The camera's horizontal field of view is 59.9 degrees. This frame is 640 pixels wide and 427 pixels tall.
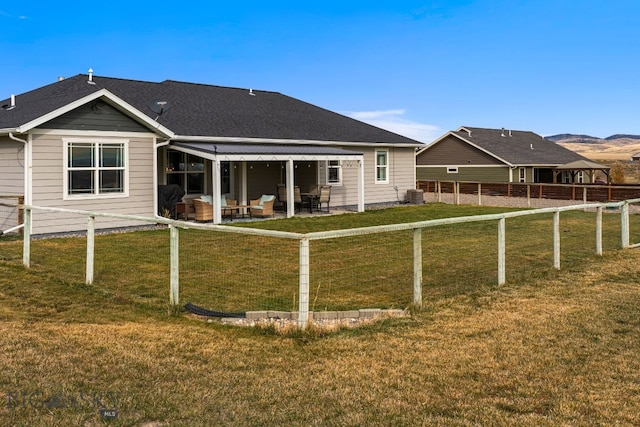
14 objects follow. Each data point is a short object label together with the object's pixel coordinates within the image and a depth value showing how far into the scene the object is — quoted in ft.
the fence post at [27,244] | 30.81
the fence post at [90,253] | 26.73
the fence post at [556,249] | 29.91
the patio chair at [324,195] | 67.44
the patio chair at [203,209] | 55.42
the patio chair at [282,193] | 68.61
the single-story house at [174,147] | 45.62
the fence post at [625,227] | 37.27
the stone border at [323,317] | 19.98
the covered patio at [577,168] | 128.93
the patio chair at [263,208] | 59.67
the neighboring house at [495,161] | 131.75
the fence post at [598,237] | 34.73
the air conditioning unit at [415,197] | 81.10
